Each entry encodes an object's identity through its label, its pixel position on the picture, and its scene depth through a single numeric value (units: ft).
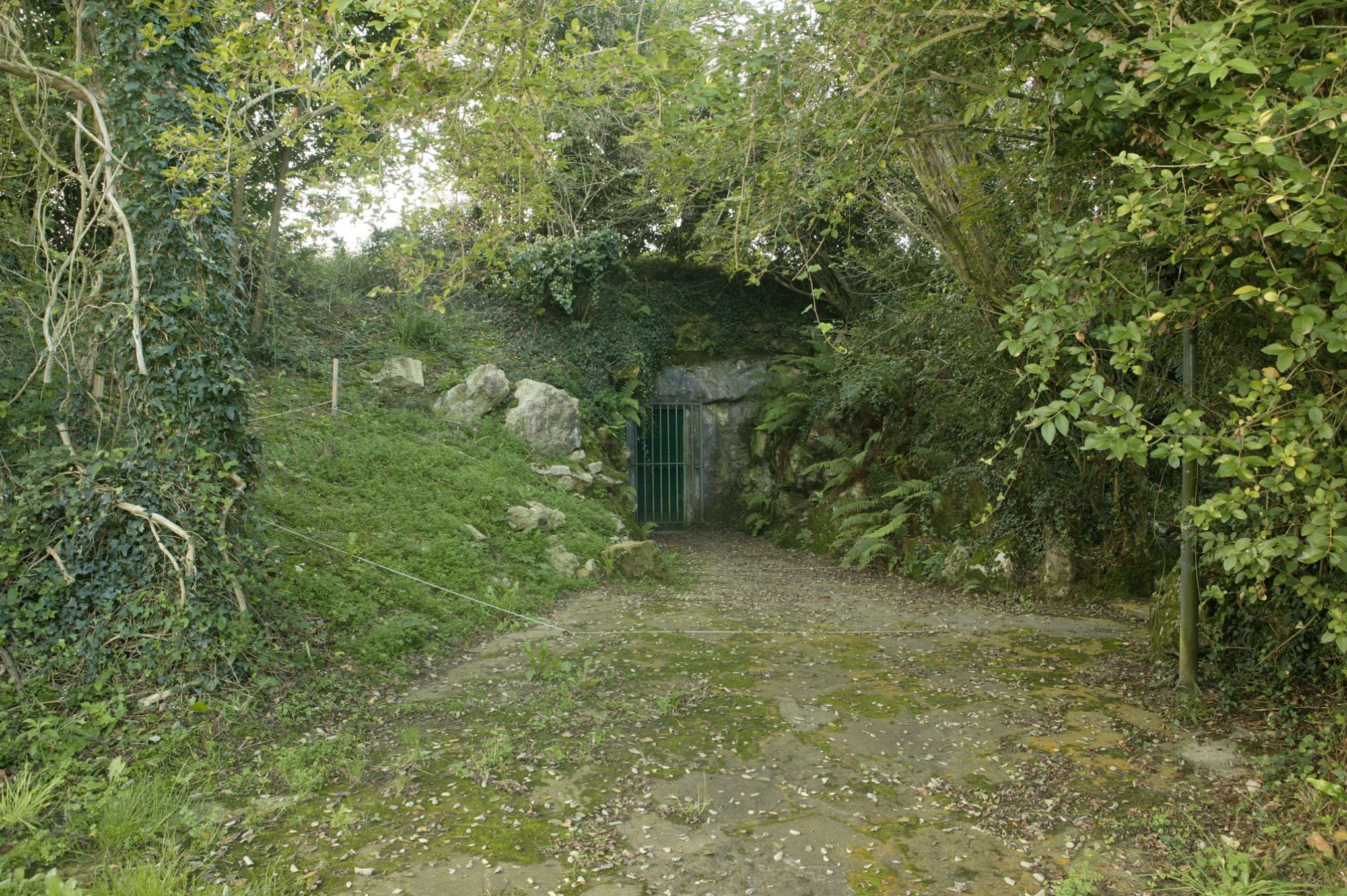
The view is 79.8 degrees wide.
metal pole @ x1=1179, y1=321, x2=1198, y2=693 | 14.60
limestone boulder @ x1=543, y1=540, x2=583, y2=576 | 27.09
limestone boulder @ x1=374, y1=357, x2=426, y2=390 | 34.58
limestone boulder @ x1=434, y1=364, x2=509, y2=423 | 34.42
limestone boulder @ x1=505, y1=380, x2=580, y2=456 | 35.09
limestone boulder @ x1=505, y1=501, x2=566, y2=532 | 28.12
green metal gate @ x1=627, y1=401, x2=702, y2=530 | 47.67
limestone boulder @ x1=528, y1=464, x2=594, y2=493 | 33.32
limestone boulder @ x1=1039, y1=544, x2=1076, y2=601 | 25.27
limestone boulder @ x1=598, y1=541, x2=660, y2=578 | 28.66
